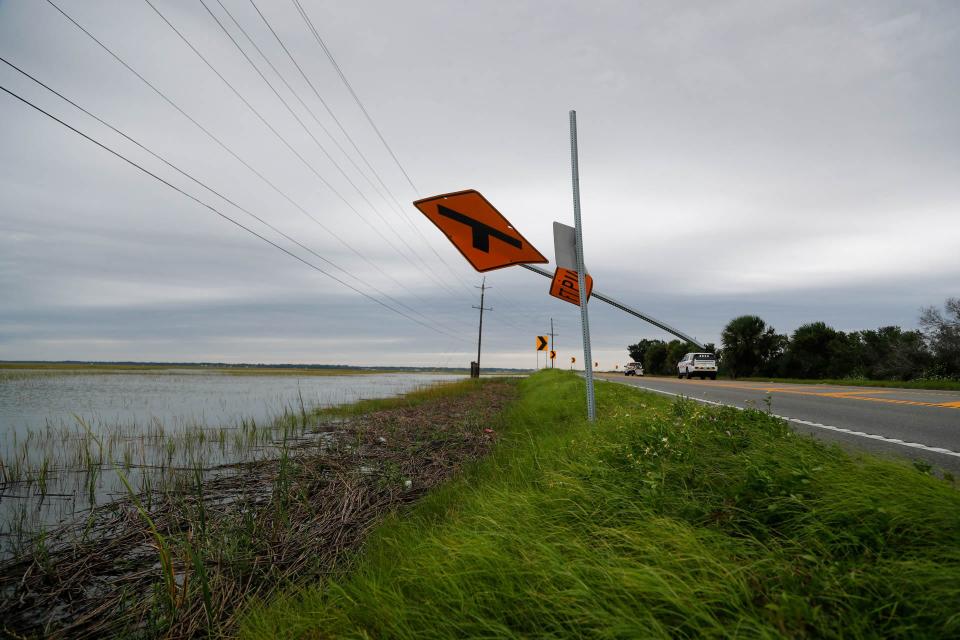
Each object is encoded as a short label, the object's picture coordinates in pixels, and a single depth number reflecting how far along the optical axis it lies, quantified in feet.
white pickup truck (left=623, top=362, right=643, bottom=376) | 213.62
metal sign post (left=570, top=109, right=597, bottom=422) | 17.58
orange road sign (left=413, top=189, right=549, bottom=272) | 14.44
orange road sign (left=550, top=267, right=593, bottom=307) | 17.78
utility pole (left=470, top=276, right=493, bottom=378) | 161.07
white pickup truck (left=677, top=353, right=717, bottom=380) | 128.76
